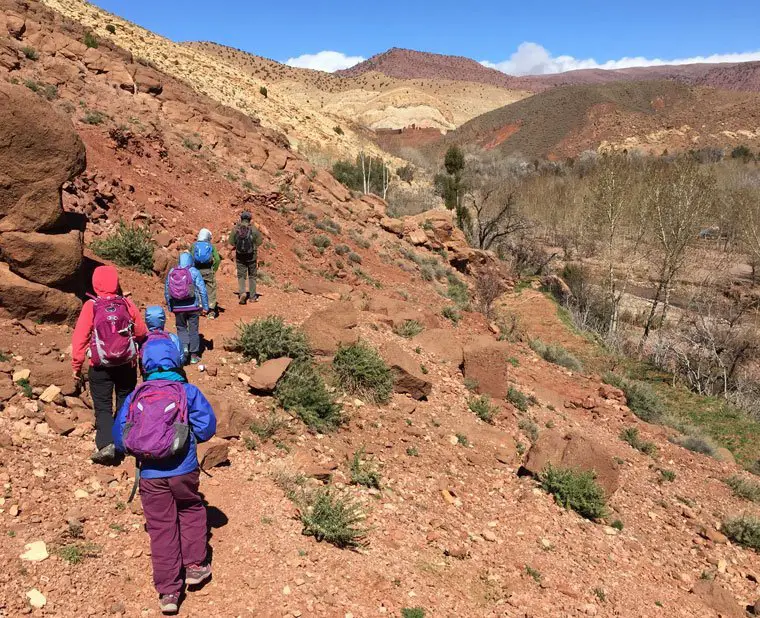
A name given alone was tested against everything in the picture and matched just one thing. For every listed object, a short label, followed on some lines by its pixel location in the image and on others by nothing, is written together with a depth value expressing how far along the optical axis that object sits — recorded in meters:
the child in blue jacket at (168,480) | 3.26
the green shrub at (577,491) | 6.58
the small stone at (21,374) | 4.99
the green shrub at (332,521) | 4.54
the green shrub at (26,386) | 4.90
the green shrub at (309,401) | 6.36
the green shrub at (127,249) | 9.06
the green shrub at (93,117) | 12.73
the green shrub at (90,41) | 17.30
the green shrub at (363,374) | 7.42
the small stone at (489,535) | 5.54
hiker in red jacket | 4.10
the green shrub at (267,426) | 5.75
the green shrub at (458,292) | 17.09
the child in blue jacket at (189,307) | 6.40
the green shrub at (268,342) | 7.30
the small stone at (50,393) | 4.98
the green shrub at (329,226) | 16.38
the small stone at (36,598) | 3.16
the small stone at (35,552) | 3.43
